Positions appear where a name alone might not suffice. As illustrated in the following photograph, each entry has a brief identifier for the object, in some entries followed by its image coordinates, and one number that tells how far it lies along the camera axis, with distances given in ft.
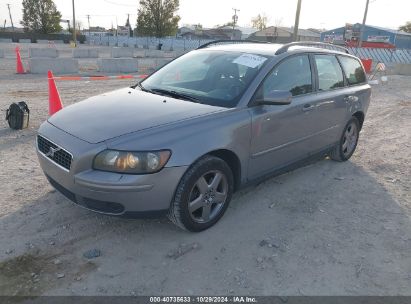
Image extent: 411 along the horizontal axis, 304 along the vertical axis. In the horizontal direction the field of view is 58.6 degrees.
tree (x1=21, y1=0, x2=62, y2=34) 213.46
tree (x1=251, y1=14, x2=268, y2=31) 357.00
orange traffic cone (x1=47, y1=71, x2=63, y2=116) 23.22
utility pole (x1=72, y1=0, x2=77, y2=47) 157.91
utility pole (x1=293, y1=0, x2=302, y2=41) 62.69
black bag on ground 21.15
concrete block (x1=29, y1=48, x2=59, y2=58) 71.46
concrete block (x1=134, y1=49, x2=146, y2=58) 98.83
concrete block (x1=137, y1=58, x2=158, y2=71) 66.49
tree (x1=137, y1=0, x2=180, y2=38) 198.18
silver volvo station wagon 9.80
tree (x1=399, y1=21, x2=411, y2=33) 287.07
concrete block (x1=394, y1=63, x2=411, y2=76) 76.48
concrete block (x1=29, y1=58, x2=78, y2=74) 51.55
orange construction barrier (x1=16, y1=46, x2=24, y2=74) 50.38
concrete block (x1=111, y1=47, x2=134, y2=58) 90.58
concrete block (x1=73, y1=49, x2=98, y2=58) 85.69
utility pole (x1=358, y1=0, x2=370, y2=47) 113.74
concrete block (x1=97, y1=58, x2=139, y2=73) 57.94
